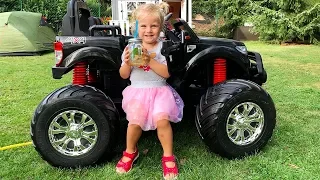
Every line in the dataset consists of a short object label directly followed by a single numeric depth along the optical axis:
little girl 2.36
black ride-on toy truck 2.44
